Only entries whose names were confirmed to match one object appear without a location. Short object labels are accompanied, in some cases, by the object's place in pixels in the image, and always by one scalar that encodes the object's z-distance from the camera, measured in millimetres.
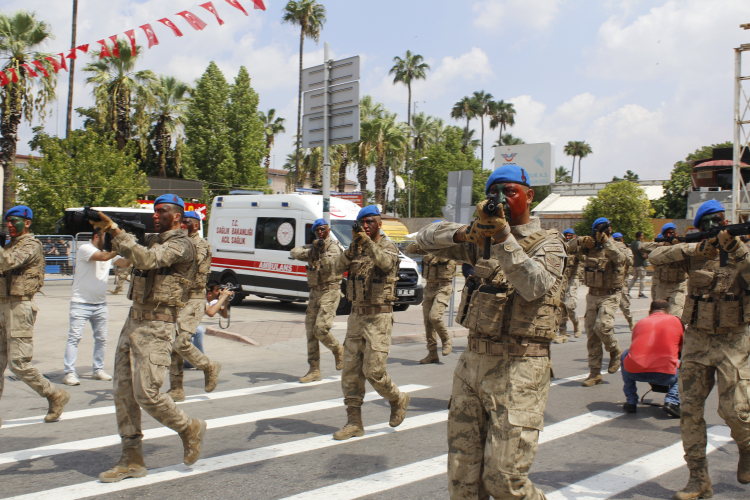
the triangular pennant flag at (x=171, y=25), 9703
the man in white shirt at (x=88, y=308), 7383
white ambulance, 13938
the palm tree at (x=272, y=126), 51500
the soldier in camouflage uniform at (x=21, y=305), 5395
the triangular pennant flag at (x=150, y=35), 9844
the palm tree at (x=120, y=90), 30969
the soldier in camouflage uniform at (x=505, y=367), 2834
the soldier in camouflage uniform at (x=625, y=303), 11344
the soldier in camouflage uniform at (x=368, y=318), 5309
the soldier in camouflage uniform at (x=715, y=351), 4199
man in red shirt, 6105
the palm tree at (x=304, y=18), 41938
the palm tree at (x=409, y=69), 59778
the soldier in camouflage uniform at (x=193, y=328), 6645
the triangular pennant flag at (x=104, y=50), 10070
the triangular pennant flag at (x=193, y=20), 9492
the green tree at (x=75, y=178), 26266
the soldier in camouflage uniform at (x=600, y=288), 7777
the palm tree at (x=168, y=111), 34969
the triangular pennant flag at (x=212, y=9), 9258
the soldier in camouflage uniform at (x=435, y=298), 9047
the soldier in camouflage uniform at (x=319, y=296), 7504
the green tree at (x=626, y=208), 32781
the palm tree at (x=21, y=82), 23609
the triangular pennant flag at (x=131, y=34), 9935
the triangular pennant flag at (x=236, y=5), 8719
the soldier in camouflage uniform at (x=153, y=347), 4230
